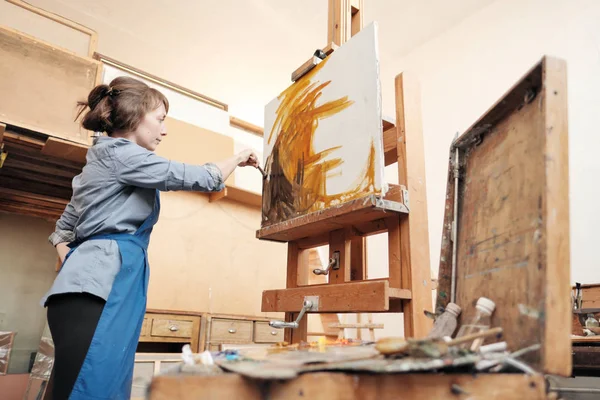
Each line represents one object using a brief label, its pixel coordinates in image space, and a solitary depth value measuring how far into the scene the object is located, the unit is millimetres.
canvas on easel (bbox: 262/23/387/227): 1448
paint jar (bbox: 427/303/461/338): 881
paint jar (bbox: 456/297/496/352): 754
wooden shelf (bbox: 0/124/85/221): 2602
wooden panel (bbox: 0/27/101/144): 2520
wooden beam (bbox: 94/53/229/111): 3008
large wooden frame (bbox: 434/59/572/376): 610
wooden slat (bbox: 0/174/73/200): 3324
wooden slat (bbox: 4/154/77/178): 2877
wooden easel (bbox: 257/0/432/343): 1360
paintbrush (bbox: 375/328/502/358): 584
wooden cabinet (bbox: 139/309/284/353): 2812
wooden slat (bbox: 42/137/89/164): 2610
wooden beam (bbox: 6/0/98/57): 2879
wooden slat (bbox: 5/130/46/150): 2504
